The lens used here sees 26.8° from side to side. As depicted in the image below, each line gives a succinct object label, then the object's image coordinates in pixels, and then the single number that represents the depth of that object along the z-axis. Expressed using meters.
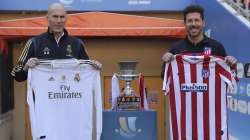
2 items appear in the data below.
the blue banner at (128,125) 6.07
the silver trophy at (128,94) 6.26
